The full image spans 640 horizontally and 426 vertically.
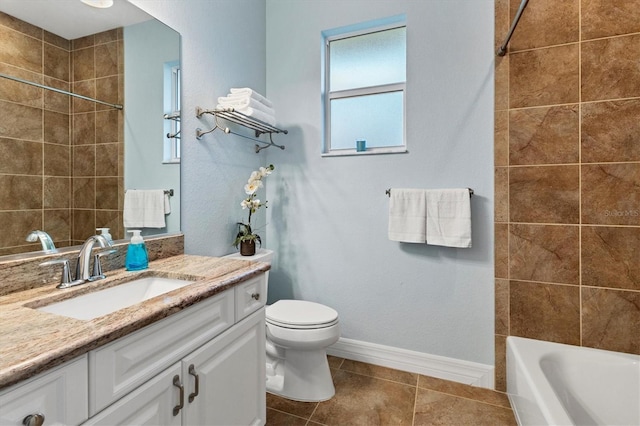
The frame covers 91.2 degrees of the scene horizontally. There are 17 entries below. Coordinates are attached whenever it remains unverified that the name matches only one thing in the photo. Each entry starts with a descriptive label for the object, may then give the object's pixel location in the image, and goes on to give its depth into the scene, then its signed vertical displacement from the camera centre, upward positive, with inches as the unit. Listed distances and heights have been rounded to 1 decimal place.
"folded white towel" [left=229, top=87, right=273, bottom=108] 71.5 +27.6
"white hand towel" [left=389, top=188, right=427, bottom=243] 75.0 -0.8
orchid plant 79.6 +2.0
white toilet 64.1 -28.7
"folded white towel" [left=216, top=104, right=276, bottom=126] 70.4 +23.1
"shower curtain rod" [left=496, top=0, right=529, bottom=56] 54.4 +35.6
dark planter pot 78.4 -9.1
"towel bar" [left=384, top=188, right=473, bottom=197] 72.1 +4.9
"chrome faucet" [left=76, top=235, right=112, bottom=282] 42.6 -6.8
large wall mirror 39.9 +14.5
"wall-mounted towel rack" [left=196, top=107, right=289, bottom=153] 68.2 +22.1
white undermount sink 38.3 -11.7
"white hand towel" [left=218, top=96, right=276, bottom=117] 70.3 +25.1
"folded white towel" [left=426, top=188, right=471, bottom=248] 70.6 -1.2
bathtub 54.5 -31.5
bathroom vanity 23.7 -13.9
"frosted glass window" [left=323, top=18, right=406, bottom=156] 83.3 +33.9
